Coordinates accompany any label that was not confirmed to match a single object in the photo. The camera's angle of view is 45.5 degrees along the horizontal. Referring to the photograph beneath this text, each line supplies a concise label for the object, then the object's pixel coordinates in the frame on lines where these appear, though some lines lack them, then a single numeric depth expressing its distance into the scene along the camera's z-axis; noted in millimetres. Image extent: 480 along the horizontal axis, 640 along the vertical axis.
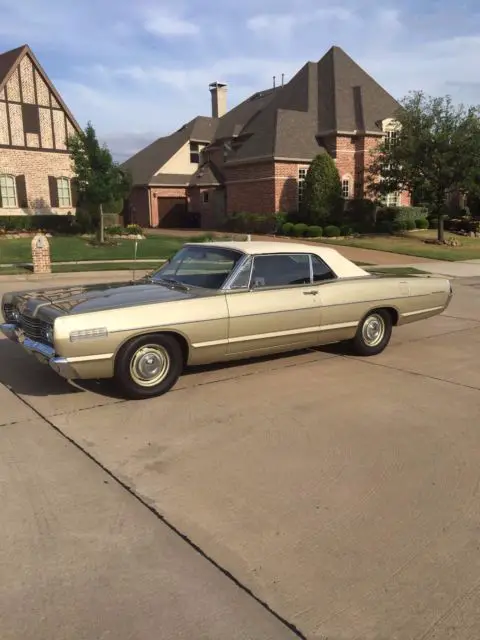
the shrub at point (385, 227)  30812
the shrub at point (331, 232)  28781
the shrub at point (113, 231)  29261
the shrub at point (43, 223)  28627
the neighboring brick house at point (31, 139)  30359
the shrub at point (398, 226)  31141
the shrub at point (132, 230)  29978
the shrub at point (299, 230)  29266
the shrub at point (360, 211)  32062
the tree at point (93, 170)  25156
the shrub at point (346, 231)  29453
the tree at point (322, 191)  30422
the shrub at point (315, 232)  28891
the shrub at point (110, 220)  30589
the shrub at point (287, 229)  29916
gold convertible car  4785
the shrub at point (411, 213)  32844
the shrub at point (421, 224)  32750
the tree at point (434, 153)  25125
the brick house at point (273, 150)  32906
